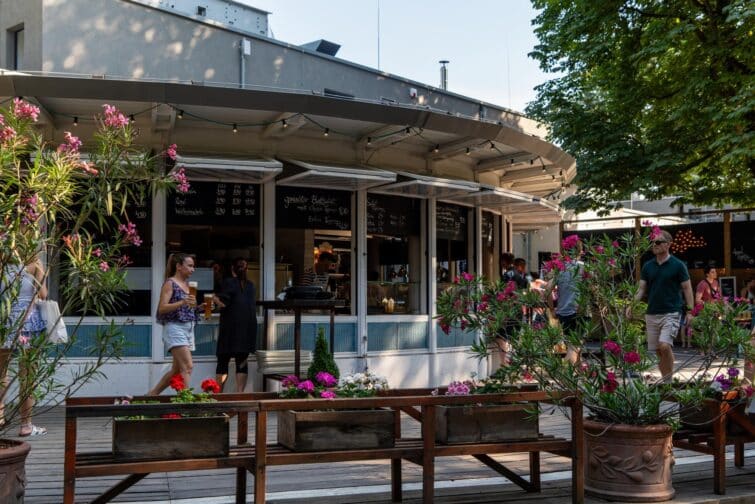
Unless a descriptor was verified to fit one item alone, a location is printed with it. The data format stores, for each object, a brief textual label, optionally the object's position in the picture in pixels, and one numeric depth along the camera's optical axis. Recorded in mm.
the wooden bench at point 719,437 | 6152
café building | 9742
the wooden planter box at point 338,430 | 5316
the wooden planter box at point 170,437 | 5035
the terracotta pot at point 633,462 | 5773
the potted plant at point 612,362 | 5809
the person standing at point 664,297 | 8617
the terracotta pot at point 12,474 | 4652
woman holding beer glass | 8672
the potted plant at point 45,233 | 4949
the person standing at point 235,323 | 9867
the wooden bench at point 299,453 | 4875
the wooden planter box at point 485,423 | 5633
